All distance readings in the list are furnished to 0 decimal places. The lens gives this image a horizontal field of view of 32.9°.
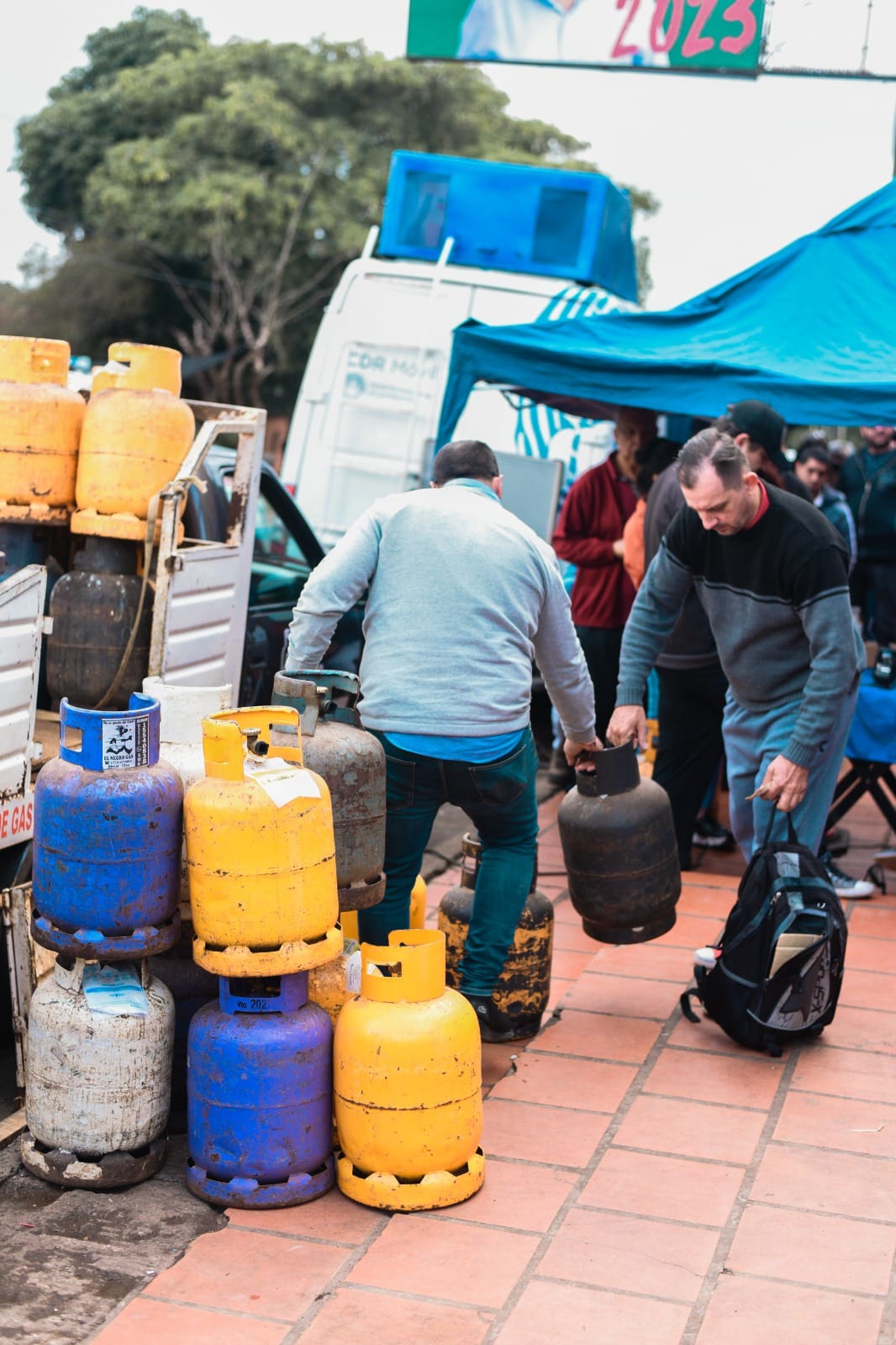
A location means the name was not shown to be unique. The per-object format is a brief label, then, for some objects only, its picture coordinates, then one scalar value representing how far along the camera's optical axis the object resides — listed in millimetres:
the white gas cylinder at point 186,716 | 4246
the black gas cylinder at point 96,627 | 5383
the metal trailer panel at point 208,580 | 5383
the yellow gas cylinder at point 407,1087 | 3809
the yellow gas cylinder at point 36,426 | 5367
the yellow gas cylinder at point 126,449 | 5422
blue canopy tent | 6863
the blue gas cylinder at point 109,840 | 3789
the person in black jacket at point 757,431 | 6477
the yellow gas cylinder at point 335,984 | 4156
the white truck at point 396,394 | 10914
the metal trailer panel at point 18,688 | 4484
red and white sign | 4523
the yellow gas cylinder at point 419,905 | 4984
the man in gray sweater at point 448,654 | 4516
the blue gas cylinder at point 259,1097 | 3799
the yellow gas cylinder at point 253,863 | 3740
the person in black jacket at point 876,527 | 10141
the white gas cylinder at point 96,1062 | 3838
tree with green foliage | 30016
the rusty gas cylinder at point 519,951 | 4977
